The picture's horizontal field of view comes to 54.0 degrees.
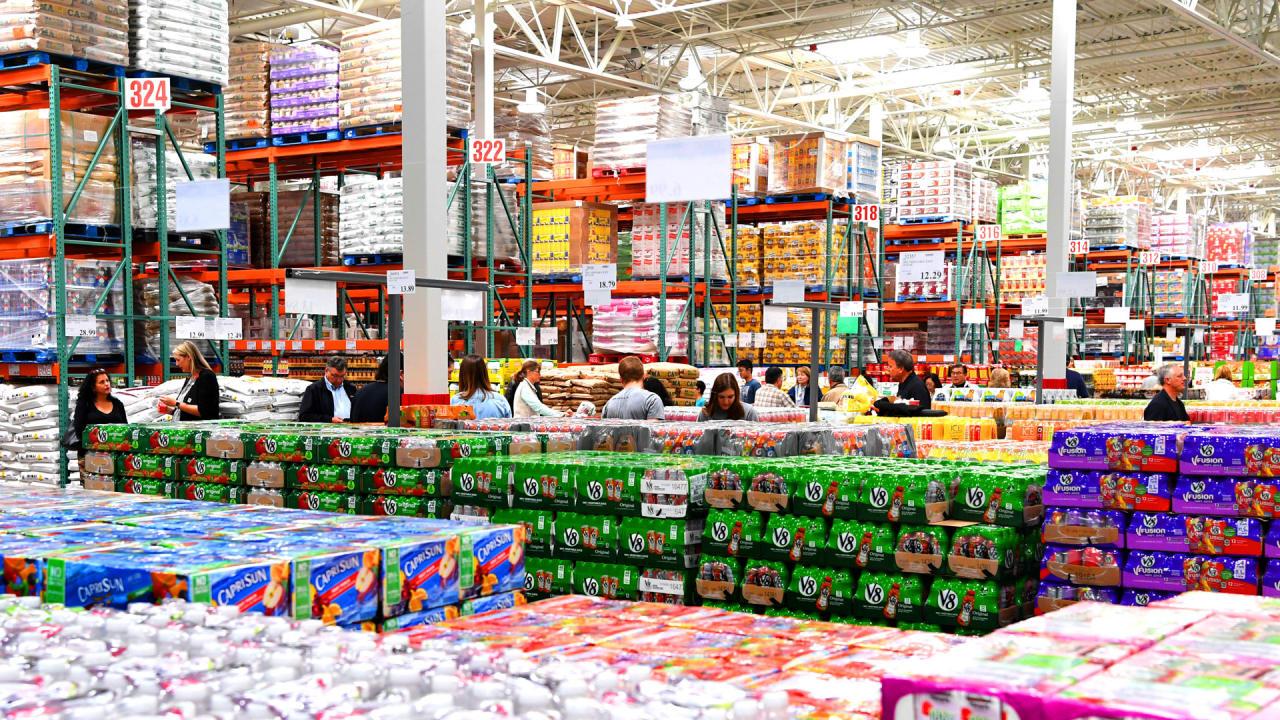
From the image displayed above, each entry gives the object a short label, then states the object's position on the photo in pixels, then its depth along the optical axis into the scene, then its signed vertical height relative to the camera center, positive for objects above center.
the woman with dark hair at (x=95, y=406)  8.65 -0.69
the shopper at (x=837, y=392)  12.73 -0.83
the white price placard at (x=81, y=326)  9.72 -0.15
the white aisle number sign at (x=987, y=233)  19.88 +1.27
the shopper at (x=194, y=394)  9.24 -0.65
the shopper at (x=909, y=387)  11.59 -0.70
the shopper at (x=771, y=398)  10.93 -0.76
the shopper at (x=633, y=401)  8.62 -0.63
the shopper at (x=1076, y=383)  16.80 -0.94
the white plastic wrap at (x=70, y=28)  9.70 +2.19
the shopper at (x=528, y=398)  11.01 -0.78
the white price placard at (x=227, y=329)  9.71 -0.17
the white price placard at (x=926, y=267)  17.05 +0.62
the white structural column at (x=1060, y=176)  15.45 +1.70
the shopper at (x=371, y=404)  9.17 -0.70
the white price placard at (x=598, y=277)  10.98 +0.29
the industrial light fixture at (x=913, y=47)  22.09 +4.82
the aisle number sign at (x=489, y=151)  13.40 +1.70
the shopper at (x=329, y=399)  10.04 -0.74
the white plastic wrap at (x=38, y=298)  9.87 +0.06
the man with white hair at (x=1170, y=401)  9.41 -0.66
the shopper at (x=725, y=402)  8.37 -0.61
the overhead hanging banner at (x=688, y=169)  10.04 +1.15
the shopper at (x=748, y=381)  13.05 -0.74
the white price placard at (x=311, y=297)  7.38 +0.07
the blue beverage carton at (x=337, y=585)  2.79 -0.63
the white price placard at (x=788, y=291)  10.01 +0.17
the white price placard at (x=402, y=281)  7.69 +0.17
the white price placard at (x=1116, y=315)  17.62 -0.02
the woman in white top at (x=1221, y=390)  16.45 -1.01
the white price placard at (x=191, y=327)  9.76 -0.15
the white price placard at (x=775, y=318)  9.24 -0.05
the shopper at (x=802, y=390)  13.29 -0.84
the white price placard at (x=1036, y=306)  13.28 +0.08
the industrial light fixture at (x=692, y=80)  21.81 +4.04
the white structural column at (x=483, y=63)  18.84 +3.75
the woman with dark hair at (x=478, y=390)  9.38 -0.61
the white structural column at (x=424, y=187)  9.30 +0.91
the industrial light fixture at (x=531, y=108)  18.72 +3.16
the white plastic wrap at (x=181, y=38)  10.40 +2.28
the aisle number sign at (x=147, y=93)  9.97 +1.70
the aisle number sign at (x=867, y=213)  15.73 +1.25
